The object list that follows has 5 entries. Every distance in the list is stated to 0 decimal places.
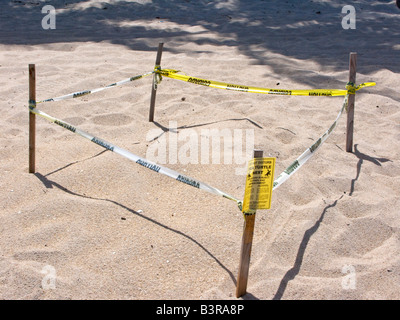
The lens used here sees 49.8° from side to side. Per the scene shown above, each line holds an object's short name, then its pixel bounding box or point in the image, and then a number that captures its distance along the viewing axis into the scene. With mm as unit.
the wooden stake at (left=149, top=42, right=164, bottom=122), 4940
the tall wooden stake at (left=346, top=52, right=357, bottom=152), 4395
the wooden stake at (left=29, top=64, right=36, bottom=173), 3641
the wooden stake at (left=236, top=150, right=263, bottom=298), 2501
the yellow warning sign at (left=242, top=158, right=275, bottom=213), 2355
